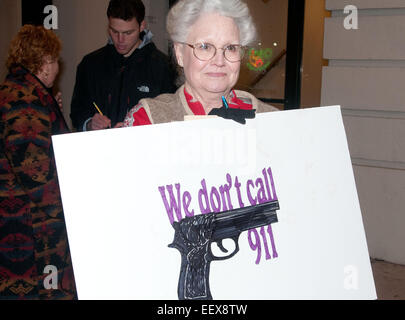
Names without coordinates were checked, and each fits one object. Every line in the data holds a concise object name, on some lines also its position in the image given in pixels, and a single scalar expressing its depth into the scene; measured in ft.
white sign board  4.13
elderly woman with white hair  5.38
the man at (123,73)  10.77
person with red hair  7.50
